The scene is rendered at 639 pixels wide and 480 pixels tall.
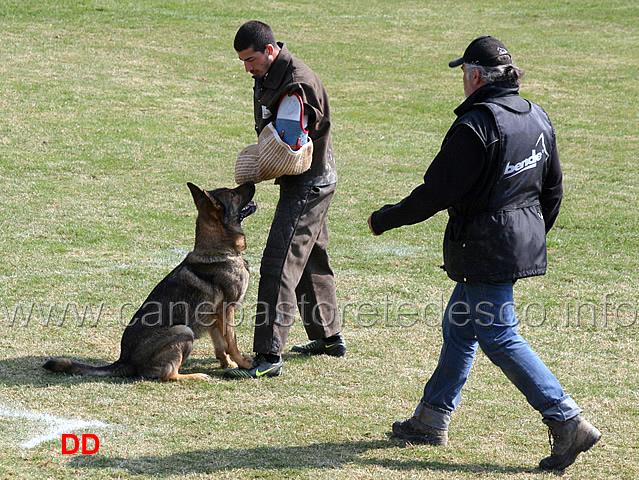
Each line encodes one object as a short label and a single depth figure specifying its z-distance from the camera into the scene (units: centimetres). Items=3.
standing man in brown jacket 1084
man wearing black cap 832
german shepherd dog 1102
